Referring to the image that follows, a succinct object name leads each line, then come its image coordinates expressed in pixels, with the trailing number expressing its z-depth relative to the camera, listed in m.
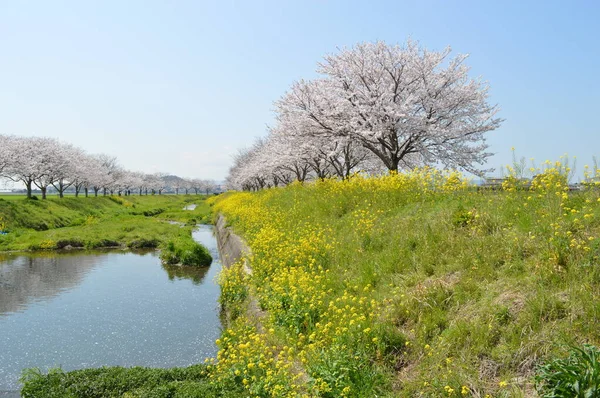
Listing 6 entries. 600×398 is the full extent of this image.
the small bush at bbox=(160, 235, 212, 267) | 22.77
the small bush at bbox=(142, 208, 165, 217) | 59.03
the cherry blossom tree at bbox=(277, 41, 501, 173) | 20.73
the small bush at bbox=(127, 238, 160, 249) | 30.58
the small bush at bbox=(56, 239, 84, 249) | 29.58
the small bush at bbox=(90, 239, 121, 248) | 30.26
